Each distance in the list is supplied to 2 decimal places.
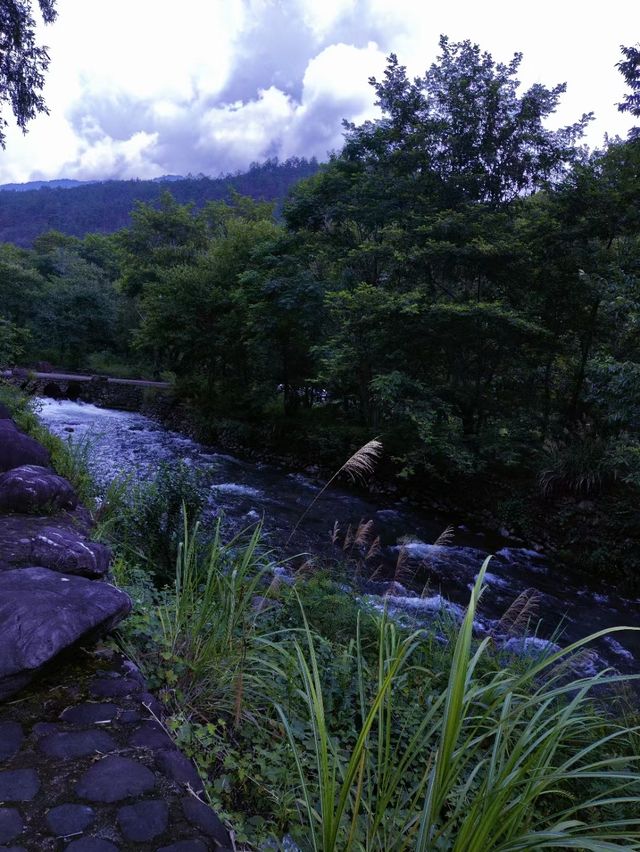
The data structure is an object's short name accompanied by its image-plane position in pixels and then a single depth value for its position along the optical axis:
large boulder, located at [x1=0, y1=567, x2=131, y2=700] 1.94
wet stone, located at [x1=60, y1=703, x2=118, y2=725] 1.92
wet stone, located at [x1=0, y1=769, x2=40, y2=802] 1.54
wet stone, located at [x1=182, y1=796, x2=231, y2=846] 1.56
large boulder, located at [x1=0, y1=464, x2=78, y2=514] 4.00
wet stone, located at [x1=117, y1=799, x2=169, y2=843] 1.49
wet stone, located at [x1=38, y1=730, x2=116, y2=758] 1.75
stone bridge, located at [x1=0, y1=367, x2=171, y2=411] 22.12
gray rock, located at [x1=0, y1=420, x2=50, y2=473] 4.87
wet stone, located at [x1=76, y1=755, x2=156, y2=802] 1.61
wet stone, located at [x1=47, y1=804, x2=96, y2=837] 1.46
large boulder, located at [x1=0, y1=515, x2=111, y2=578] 2.94
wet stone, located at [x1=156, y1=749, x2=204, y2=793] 1.74
